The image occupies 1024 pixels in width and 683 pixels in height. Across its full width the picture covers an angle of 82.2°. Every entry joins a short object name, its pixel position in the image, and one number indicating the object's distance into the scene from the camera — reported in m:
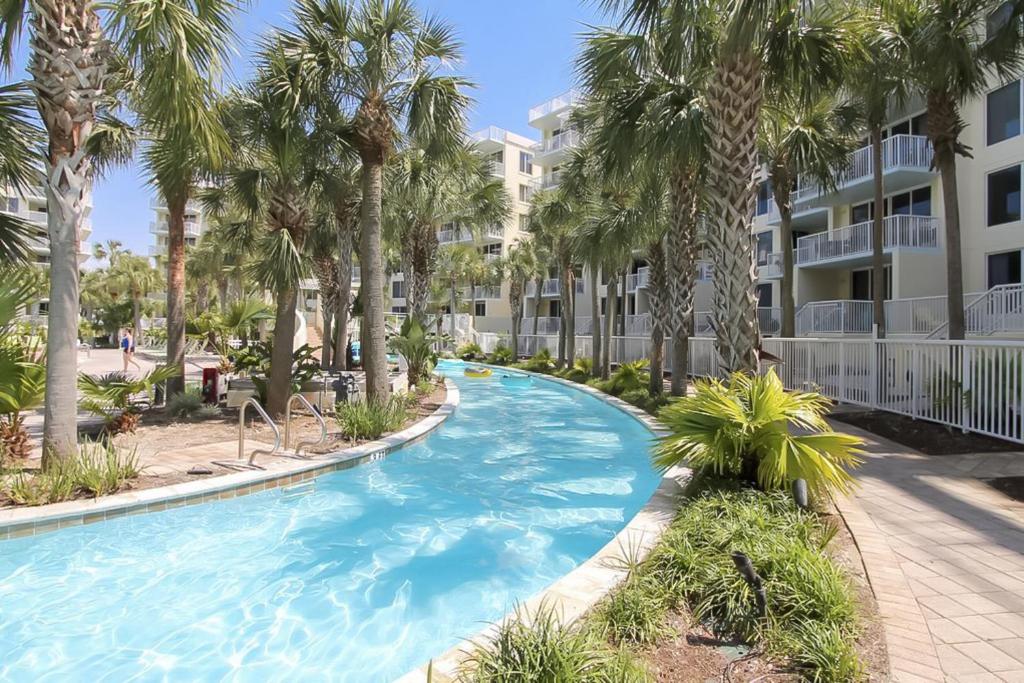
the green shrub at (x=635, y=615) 3.33
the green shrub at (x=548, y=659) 2.73
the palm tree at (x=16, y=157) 7.06
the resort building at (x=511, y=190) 48.09
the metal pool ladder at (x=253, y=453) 7.82
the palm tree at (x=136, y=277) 45.81
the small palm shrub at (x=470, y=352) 37.02
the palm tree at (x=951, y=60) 10.19
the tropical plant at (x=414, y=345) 16.92
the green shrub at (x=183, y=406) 11.56
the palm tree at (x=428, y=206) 17.85
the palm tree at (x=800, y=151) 14.75
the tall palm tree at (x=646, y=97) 8.39
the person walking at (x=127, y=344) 20.20
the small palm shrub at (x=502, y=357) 33.28
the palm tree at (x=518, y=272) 32.19
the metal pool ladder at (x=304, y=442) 8.44
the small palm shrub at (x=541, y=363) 26.88
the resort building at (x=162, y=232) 61.78
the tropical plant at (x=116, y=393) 8.90
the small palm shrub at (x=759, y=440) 5.19
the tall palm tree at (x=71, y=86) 6.29
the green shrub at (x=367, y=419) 10.11
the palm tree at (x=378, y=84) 10.02
